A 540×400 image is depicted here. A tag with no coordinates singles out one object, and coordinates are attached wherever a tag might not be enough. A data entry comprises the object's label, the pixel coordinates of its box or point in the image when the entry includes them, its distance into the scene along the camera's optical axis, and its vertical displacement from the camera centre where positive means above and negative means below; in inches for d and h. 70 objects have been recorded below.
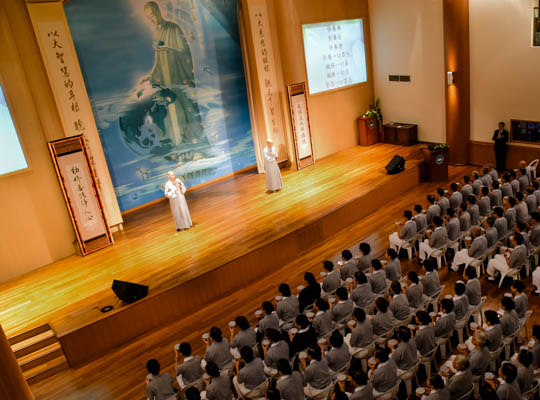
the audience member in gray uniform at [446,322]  200.2 -115.1
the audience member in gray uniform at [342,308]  223.0 -113.9
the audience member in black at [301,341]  208.2 -117.5
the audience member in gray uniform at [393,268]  251.6 -112.8
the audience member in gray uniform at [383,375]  175.6 -116.2
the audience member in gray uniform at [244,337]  212.9 -114.5
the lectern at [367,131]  510.2 -83.7
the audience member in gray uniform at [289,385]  174.6 -113.4
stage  271.1 -112.3
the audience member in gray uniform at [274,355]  199.8 -116.7
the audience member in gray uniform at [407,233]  296.2 -113.4
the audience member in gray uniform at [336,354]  190.1 -115.0
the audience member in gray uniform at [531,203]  296.2 -107.7
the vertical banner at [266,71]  427.2 -3.0
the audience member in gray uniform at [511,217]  281.7 -108.4
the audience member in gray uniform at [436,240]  277.1 -113.3
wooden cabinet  491.8 -89.4
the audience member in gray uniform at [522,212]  286.2 -108.4
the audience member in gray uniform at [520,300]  200.2 -111.6
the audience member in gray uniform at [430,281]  233.3 -113.6
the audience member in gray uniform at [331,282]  247.8 -112.8
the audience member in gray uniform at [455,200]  324.8 -107.7
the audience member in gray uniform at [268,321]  220.5 -113.4
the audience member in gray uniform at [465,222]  290.8 -110.5
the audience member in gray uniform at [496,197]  314.2 -107.2
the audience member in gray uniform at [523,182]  332.8 -106.6
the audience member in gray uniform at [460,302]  209.3 -113.2
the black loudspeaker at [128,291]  266.1 -108.1
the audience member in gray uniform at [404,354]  184.5 -115.7
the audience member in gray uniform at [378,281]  240.8 -113.0
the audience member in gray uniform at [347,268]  256.2 -111.1
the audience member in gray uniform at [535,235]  260.5 -112.8
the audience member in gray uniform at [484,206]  307.0 -108.7
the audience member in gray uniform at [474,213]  298.8 -109.4
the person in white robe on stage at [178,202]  347.3 -84.2
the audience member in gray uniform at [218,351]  204.5 -114.3
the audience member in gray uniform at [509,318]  192.5 -113.6
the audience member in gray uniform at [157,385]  189.5 -114.4
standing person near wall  410.3 -97.0
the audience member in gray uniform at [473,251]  261.3 -116.2
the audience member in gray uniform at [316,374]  184.1 -117.5
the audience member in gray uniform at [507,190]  319.6 -105.3
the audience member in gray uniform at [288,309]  228.8 -113.0
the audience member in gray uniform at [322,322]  215.0 -114.3
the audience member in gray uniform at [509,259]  245.0 -118.2
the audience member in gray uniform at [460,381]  167.2 -116.9
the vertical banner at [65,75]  315.6 +17.5
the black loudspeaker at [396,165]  409.7 -99.1
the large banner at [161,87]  370.3 -1.5
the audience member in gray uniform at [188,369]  200.4 -116.9
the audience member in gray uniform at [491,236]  266.2 -111.0
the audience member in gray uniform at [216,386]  181.5 -113.6
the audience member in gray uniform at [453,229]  282.5 -110.4
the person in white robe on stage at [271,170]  398.3 -83.7
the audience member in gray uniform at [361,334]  202.5 -115.6
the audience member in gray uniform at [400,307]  217.3 -115.0
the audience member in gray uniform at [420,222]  302.7 -110.4
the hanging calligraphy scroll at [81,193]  326.0 -63.5
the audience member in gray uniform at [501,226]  272.4 -109.2
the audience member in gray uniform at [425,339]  193.3 -116.8
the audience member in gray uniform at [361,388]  167.0 -114.4
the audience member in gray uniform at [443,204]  317.4 -107.0
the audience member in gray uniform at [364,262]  264.4 -112.6
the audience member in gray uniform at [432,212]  309.9 -108.2
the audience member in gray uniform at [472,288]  215.9 -111.6
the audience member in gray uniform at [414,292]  225.0 -113.4
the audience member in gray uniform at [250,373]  187.6 -115.3
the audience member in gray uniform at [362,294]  233.0 -114.1
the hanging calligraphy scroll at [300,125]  442.0 -57.6
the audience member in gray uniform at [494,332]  185.3 -113.3
